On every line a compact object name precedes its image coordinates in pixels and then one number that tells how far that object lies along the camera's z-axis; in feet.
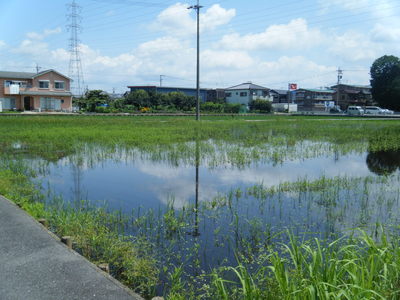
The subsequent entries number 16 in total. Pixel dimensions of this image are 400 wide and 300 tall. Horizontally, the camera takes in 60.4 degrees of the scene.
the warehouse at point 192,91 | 209.67
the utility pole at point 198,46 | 93.31
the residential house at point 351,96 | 210.18
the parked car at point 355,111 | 160.66
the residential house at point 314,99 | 212.64
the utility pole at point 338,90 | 206.59
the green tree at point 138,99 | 160.86
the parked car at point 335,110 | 182.33
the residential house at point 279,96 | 232.94
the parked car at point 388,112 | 165.07
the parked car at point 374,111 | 167.36
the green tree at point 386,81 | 153.12
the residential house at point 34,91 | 128.47
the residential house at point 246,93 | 201.67
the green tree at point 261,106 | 176.76
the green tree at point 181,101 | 169.78
